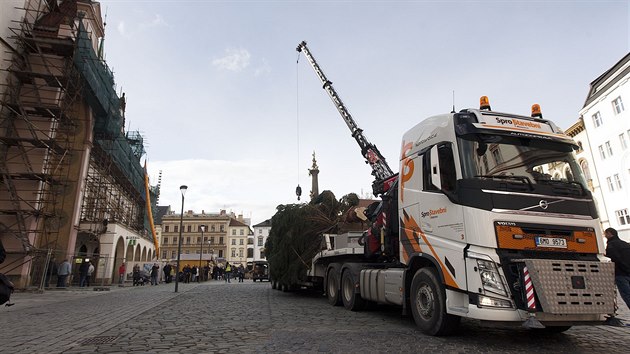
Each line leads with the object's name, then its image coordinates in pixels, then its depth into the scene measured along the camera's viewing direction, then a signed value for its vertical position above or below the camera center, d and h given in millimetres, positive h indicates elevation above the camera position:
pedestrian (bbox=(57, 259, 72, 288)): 20531 +657
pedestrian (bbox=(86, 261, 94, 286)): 23600 +833
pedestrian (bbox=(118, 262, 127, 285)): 28000 +918
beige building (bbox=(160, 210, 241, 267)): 91875 +11079
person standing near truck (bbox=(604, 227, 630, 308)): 7391 +165
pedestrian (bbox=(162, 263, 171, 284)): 34312 +896
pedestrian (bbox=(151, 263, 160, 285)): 29219 +759
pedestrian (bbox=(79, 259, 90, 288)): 22872 +819
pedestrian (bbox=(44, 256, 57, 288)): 20578 +902
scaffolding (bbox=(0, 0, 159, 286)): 19078 +8506
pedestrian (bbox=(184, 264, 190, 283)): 33594 +706
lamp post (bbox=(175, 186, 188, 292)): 20719 +4762
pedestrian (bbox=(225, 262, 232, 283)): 37438 +734
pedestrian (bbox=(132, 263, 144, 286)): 28344 +697
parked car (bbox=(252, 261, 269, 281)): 38119 +921
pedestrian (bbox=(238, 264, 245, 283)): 40406 +752
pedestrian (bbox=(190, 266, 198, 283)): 37625 +874
